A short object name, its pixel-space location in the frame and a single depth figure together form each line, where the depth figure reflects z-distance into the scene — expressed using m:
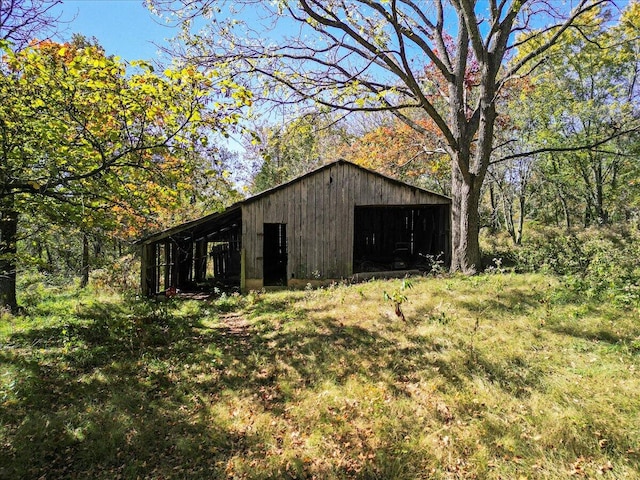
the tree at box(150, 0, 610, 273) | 8.23
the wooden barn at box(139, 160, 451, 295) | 12.46
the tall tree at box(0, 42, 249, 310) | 5.26
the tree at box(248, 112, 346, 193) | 29.73
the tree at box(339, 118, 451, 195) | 18.91
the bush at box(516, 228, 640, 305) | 7.26
